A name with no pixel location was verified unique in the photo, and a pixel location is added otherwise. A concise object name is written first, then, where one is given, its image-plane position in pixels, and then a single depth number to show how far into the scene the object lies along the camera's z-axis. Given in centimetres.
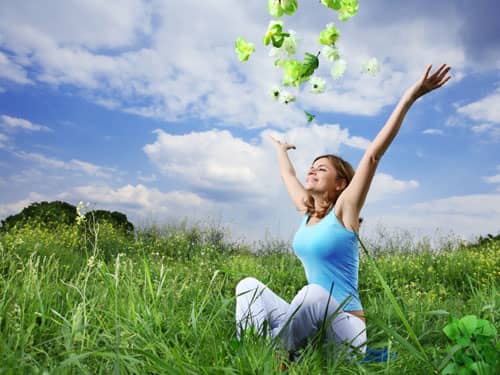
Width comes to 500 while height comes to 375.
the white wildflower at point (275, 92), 258
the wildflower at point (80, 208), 284
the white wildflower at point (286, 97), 249
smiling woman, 266
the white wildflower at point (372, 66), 233
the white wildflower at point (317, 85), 245
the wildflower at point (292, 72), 222
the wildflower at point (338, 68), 235
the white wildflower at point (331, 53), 230
